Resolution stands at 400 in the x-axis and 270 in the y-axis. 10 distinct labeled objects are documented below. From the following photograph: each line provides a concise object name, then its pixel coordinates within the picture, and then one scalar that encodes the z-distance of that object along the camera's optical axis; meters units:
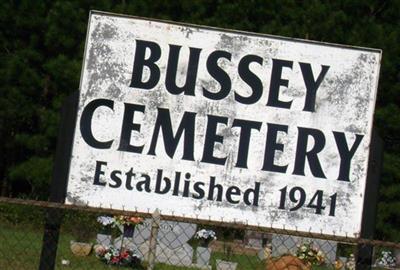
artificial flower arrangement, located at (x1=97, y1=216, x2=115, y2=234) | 14.37
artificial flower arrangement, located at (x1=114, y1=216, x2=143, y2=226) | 13.34
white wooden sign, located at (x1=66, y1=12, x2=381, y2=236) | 6.32
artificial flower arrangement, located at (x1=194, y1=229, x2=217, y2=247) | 13.89
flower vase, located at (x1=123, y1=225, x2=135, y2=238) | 13.69
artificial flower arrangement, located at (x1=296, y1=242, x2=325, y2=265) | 14.37
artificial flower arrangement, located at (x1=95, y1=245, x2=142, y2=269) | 12.77
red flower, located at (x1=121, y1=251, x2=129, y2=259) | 12.76
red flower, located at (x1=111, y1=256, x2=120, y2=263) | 12.77
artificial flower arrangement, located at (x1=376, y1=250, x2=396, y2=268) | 16.87
